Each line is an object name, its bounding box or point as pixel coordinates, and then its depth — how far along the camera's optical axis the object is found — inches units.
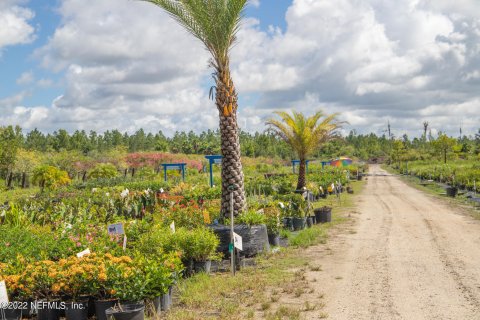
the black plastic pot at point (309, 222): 563.2
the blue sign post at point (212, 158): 956.3
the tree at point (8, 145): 1279.5
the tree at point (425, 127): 3455.0
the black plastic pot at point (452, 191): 956.0
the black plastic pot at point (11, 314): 227.6
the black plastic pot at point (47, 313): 233.1
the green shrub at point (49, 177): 1037.2
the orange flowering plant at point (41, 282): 236.1
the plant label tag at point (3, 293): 216.8
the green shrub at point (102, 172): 1337.5
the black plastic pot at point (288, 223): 529.7
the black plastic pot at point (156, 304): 246.5
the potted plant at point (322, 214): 600.8
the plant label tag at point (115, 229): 302.8
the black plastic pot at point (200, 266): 330.0
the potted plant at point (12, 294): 230.2
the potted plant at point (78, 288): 231.0
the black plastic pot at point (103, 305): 231.3
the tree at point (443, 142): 2189.3
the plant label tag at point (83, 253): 260.5
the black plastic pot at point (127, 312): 218.5
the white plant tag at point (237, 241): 327.4
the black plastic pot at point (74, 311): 230.7
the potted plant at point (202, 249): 323.5
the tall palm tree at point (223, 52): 417.1
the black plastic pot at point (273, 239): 437.1
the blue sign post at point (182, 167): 1147.0
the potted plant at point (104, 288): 231.6
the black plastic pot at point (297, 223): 536.1
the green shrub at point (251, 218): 395.9
